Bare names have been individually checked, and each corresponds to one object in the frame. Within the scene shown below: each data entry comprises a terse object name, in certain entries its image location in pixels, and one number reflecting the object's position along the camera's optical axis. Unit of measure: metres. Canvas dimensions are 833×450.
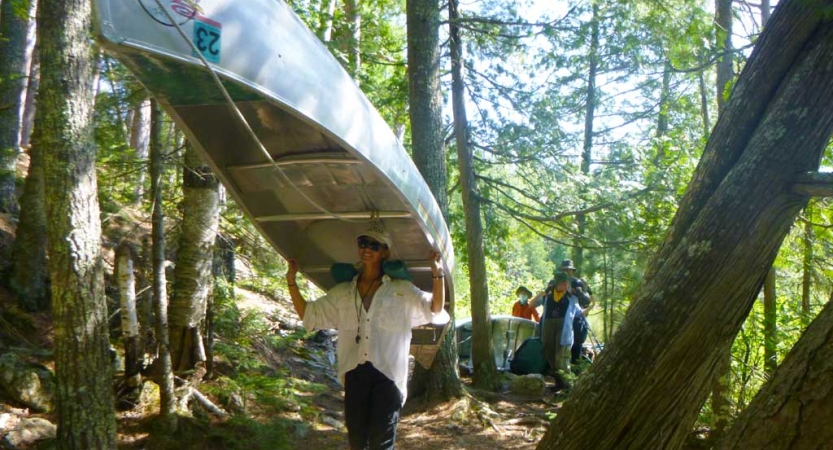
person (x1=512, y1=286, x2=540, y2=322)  14.96
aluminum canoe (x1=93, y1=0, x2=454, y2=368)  3.30
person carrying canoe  5.03
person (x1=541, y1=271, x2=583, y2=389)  11.28
